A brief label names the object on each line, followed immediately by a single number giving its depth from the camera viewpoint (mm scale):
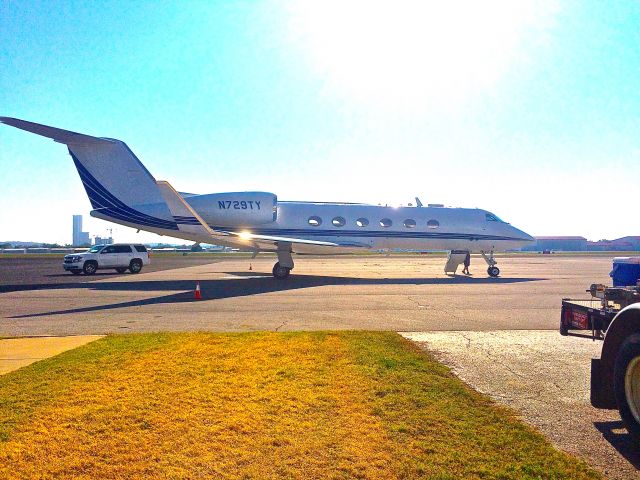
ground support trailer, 4156
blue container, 6398
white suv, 28844
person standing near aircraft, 28953
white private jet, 21172
